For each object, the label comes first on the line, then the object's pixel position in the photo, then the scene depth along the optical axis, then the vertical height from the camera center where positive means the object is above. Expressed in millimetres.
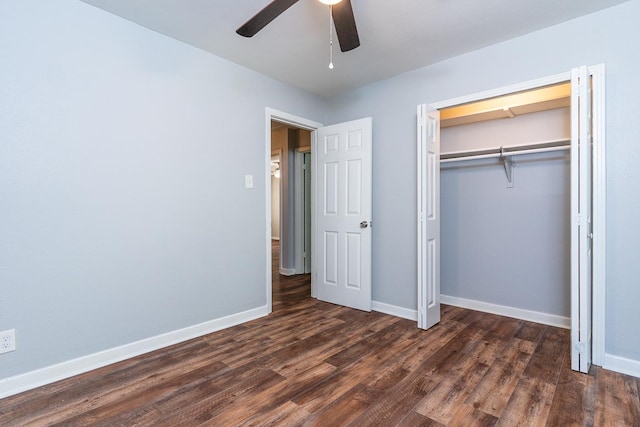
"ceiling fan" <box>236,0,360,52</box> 1647 +1034
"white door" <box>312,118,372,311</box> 3410 -38
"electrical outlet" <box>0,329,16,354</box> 1857 -748
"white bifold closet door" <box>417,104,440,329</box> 2883 -33
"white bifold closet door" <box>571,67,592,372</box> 2102 -66
